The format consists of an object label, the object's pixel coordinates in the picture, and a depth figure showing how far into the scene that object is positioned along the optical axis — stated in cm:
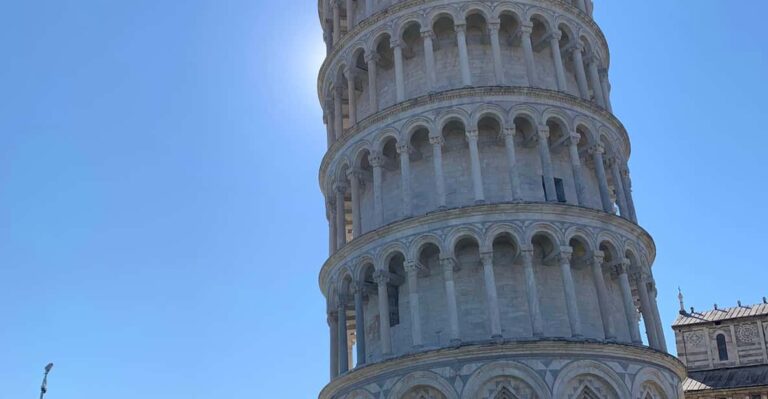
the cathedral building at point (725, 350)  5634
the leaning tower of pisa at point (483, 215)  2412
